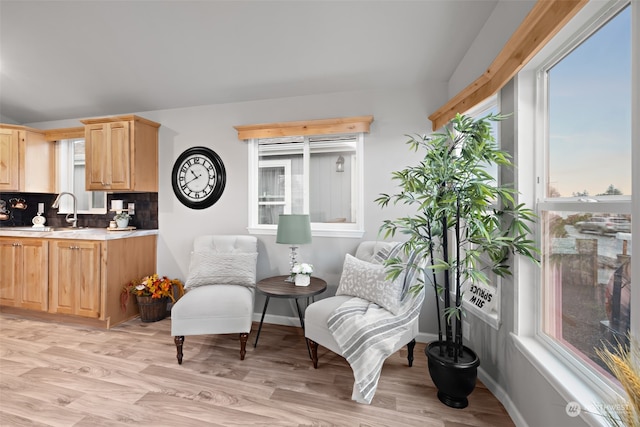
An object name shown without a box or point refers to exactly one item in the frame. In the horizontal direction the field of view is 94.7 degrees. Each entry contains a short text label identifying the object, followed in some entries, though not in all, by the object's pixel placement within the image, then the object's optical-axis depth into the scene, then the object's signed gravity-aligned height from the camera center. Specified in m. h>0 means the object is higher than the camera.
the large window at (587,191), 1.17 +0.10
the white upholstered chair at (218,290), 2.37 -0.71
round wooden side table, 2.40 -0.67
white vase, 2.62 -0.61
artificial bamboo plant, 1.63 +0.02
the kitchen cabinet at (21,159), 3.64 +0.65
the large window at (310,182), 3.10 +0.33
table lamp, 2.69 -0.17
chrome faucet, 3.65 -0.10
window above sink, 3.98 +0.51
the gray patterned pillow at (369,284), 2.22 -0.58
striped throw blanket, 1.86 -0.82
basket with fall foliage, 3.20 -0.93
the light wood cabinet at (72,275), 3.05 -0.71
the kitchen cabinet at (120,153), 3.28 +0.65
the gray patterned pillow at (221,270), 2.85 -0.57
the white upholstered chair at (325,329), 2.13 -0.88
